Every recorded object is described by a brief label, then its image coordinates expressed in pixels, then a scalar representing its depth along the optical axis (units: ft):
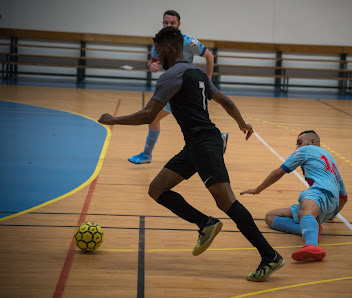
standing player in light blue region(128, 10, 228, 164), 23.36
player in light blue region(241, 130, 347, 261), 14.28
